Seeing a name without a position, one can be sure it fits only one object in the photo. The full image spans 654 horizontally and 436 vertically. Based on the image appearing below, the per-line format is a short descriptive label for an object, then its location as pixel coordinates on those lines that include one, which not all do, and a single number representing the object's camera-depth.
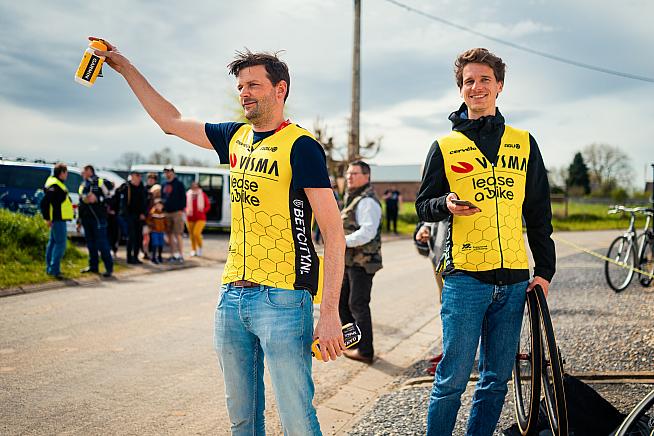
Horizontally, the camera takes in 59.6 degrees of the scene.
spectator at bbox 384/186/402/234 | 22.36
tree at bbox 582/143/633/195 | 62.56
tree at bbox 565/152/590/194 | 71.71
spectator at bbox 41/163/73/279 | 9.54
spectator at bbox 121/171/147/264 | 11.91
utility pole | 18.94
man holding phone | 2.83
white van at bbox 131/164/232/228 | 19.34
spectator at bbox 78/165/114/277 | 10.07
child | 12.30
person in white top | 5.53
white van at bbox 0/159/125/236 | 16.02
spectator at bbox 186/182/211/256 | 13.52
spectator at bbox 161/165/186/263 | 12.62
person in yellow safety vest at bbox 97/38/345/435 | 2.32
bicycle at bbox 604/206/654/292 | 8.96
